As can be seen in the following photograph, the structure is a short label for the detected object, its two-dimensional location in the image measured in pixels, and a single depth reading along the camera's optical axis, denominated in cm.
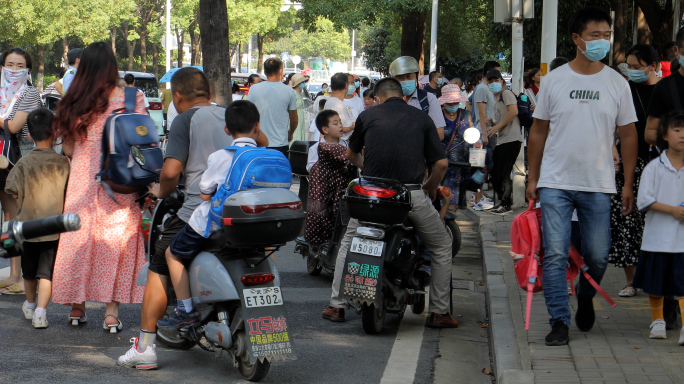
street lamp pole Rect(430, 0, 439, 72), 2903
